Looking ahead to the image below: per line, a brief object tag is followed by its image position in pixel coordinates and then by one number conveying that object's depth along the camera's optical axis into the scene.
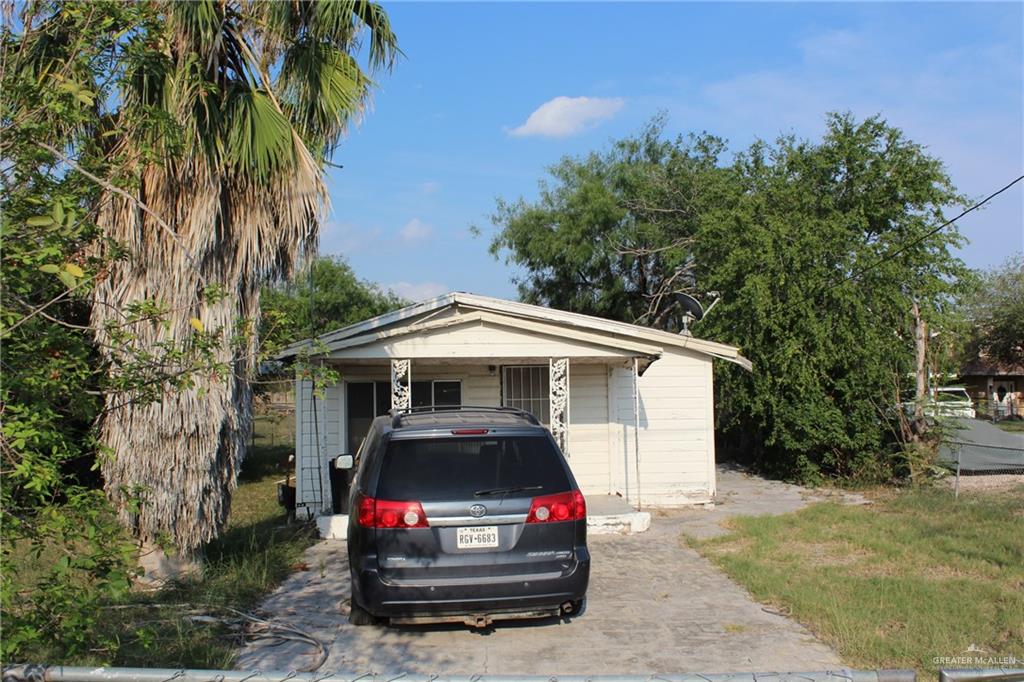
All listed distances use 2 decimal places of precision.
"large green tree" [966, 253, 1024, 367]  41.53
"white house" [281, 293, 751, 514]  12.23
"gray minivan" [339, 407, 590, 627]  5.84
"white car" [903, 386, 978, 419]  15.50
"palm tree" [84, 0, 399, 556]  7.73
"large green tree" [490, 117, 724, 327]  27.05
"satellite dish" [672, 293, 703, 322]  15.58
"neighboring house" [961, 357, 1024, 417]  41.41
